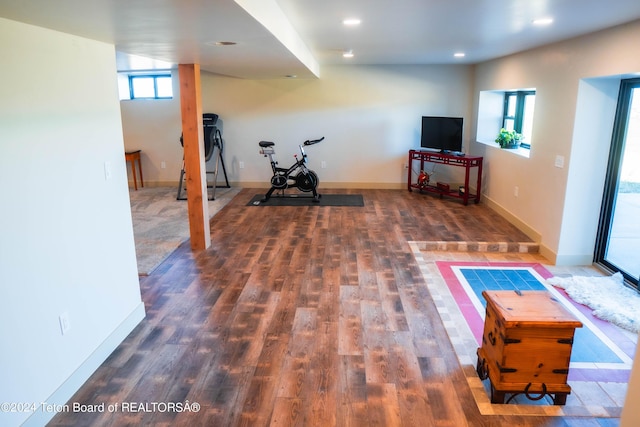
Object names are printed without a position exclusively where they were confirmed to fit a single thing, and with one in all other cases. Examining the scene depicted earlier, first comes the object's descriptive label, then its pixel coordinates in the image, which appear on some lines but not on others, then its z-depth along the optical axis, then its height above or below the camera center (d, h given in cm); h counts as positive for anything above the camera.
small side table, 772 -75
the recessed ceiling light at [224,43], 289 +49
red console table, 666 -75
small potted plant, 605 -31
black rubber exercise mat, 684 -134
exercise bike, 698 -99
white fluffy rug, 329 -149
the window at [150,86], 783 +54
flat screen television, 695 -27
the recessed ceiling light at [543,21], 315 +70
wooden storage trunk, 225 -121
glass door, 393 -74
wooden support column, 436 -39
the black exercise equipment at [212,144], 731 -47
